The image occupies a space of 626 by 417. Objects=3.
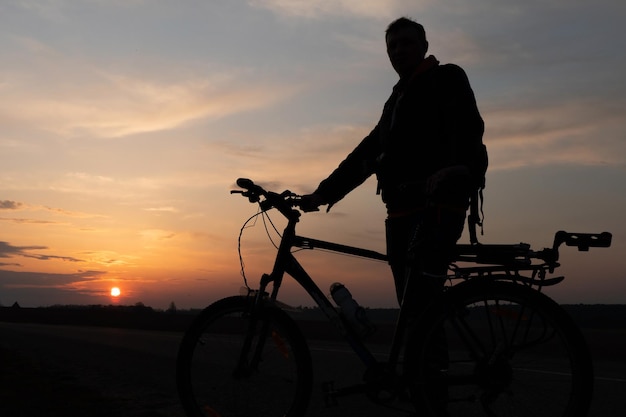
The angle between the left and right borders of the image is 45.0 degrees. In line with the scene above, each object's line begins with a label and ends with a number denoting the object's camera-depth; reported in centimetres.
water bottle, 442
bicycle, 373
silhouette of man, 426
